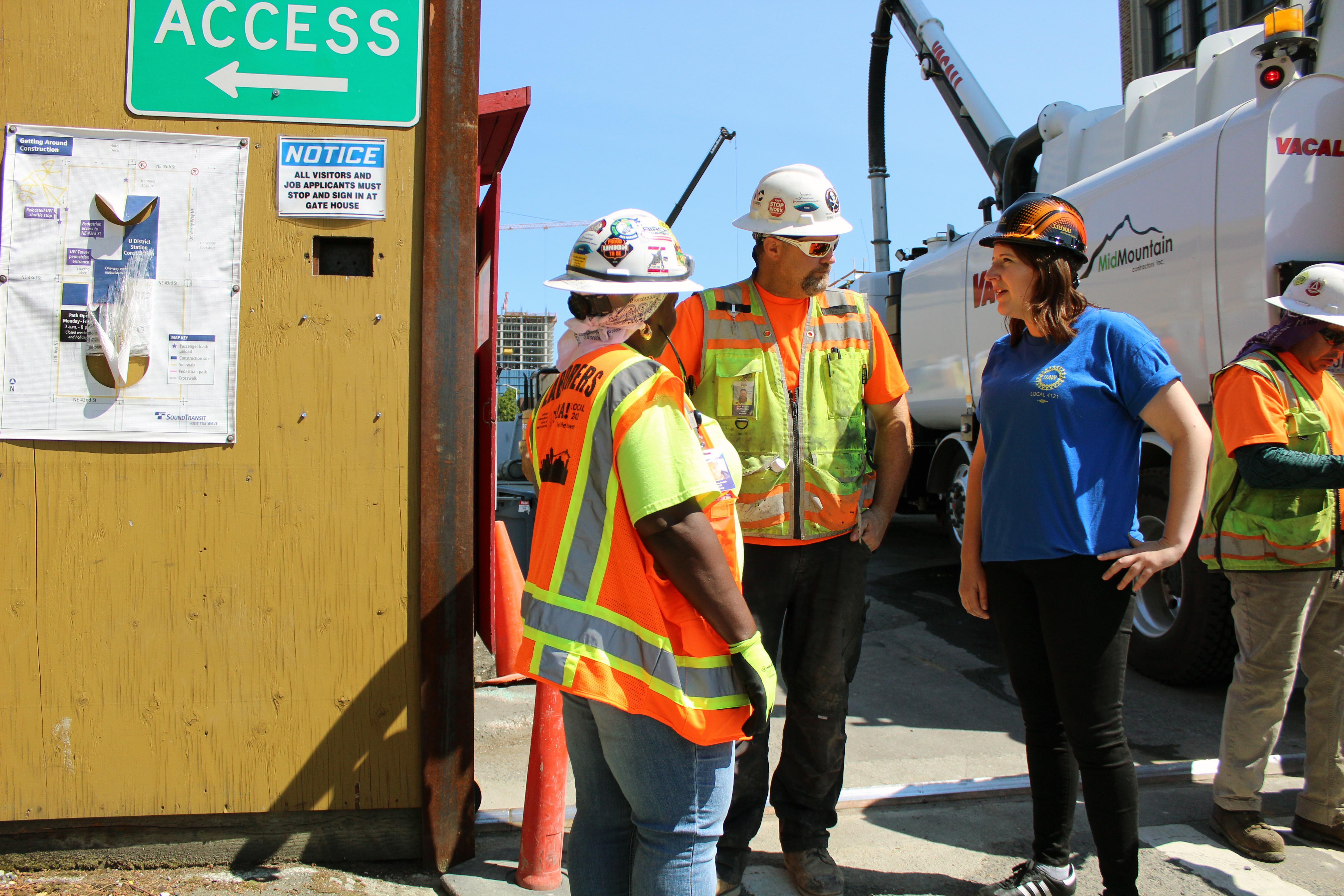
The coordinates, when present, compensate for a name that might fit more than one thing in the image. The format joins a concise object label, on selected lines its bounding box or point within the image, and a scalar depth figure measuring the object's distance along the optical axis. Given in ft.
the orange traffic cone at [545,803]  8.95
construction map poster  8.61
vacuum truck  13.97
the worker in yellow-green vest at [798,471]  8.92
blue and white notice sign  8.93
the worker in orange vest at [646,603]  5.68
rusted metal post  9.11
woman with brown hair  7.91
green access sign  8.78
